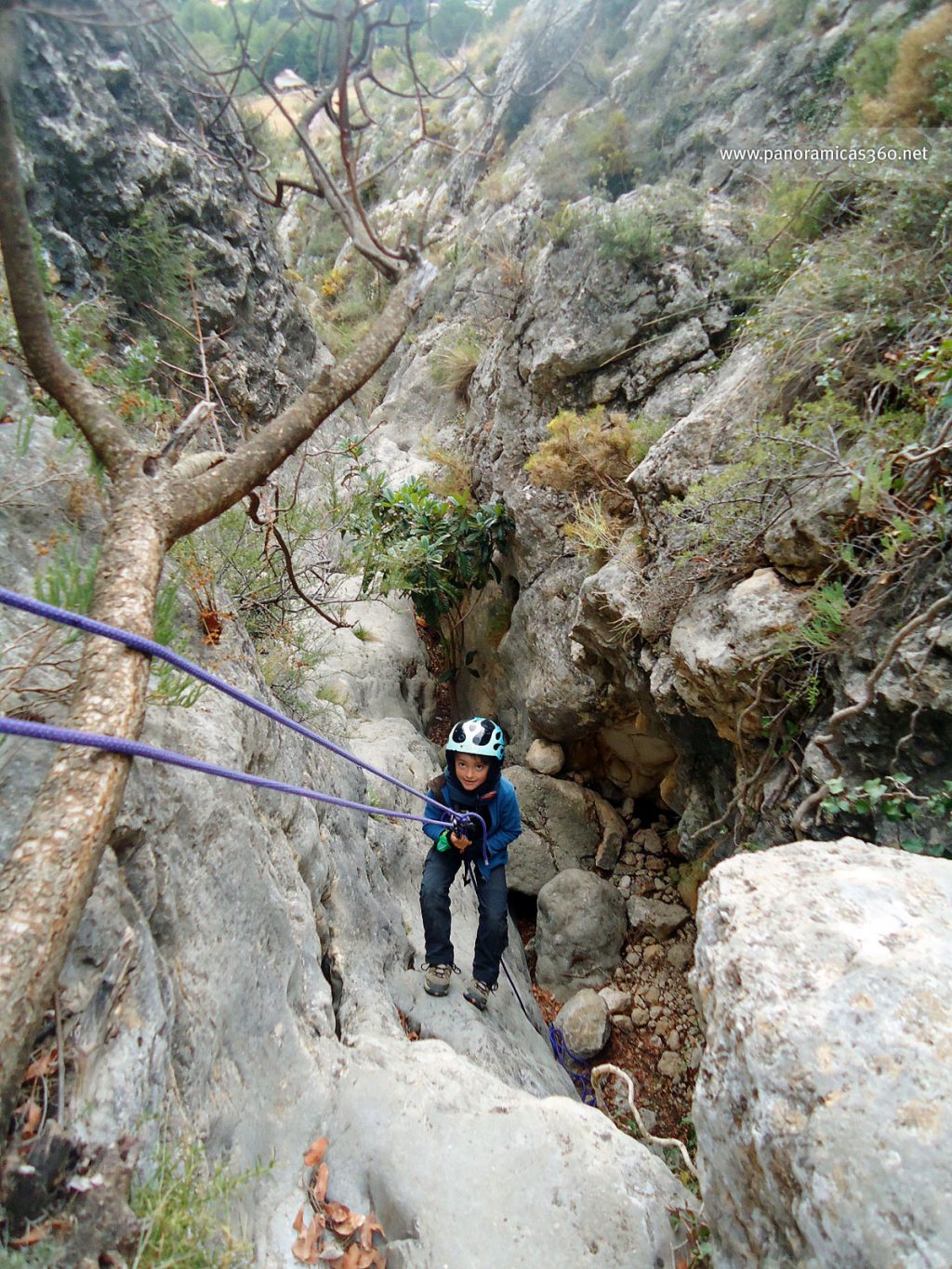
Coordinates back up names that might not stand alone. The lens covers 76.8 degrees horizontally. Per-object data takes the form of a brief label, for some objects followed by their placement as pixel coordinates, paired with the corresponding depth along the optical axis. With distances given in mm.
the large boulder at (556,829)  6016
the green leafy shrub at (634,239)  6527
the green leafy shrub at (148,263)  6652
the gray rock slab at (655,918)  5355
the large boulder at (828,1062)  1196
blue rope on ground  4477
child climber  3549
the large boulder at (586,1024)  4602
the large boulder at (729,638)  3436
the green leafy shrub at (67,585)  1778
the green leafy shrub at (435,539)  7293
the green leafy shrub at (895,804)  2576
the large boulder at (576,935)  5156
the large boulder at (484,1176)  1859
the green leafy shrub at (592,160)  8812
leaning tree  1231
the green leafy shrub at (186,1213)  1375
